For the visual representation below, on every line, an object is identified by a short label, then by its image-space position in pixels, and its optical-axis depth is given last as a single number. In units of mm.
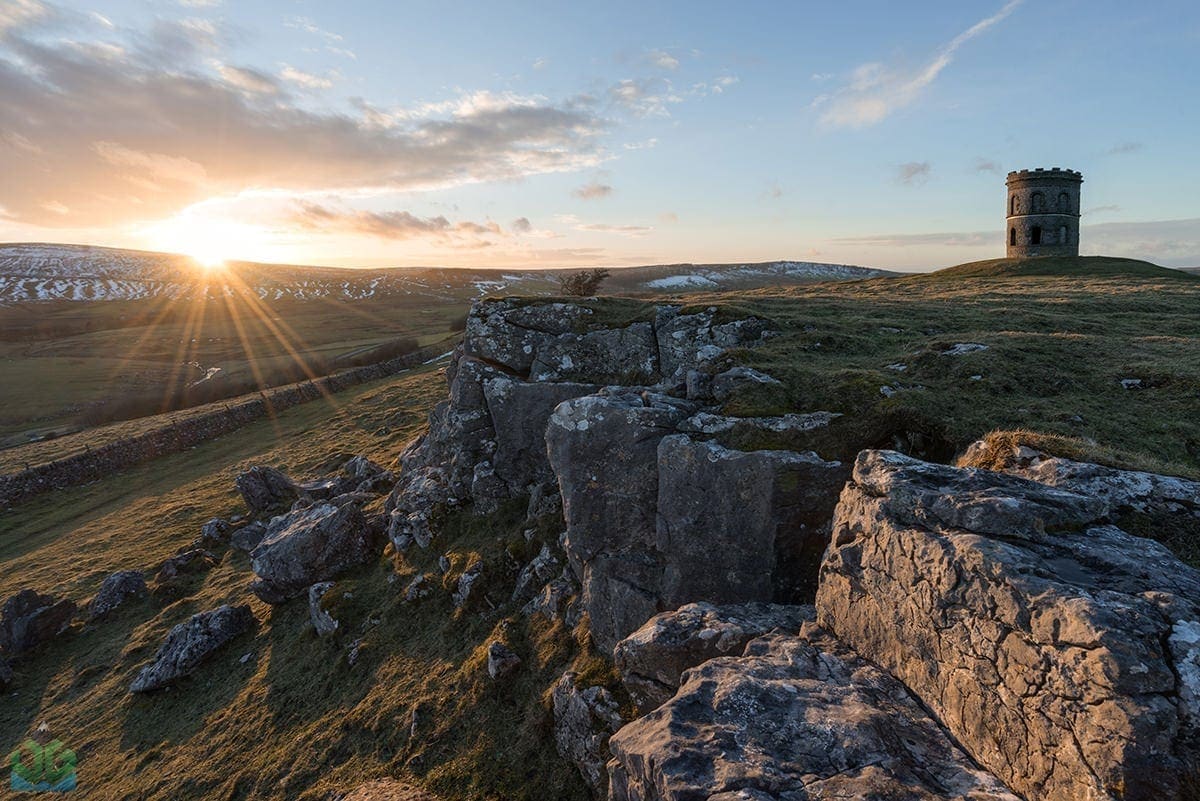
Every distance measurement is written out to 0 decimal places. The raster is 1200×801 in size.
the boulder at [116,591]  26078
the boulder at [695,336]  22406
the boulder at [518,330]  25000
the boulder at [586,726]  12805
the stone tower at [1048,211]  73188
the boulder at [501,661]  16062
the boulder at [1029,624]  5969
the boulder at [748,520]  12938
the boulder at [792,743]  7160
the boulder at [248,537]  29641
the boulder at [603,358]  23250
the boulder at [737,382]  16006
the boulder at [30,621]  24281
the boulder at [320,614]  20453
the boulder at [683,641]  11242
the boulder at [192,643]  20625
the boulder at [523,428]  22500
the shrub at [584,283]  52475
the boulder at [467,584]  19391
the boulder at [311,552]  23125
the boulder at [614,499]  15133
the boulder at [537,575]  18844
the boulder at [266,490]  33062
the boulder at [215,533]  30891
